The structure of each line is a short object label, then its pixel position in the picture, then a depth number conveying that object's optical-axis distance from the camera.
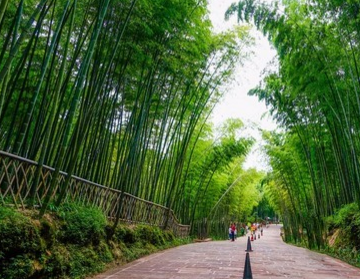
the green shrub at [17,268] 2.76
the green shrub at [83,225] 4.07
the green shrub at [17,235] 2.82
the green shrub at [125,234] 5.85
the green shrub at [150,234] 7.02
